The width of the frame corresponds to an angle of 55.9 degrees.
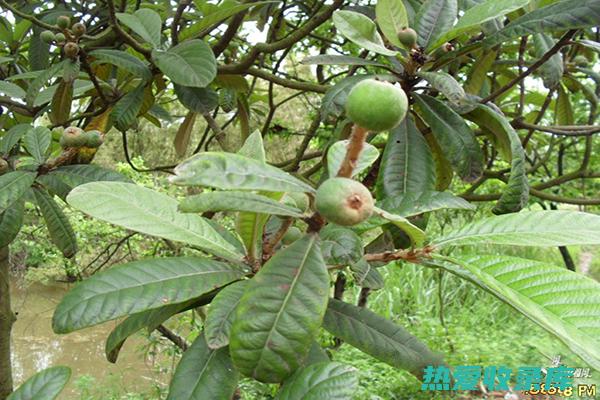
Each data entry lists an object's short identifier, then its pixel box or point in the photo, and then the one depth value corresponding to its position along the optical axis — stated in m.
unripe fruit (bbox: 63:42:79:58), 1.19
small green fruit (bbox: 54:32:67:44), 1.27
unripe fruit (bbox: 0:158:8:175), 1.09
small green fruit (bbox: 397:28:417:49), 0.87
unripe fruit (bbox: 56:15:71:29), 1.22
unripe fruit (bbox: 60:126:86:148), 1.04
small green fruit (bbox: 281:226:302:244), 0.78
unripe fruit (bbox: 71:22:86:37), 1.21
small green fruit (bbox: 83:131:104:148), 1.05
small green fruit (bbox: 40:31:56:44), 1.34
